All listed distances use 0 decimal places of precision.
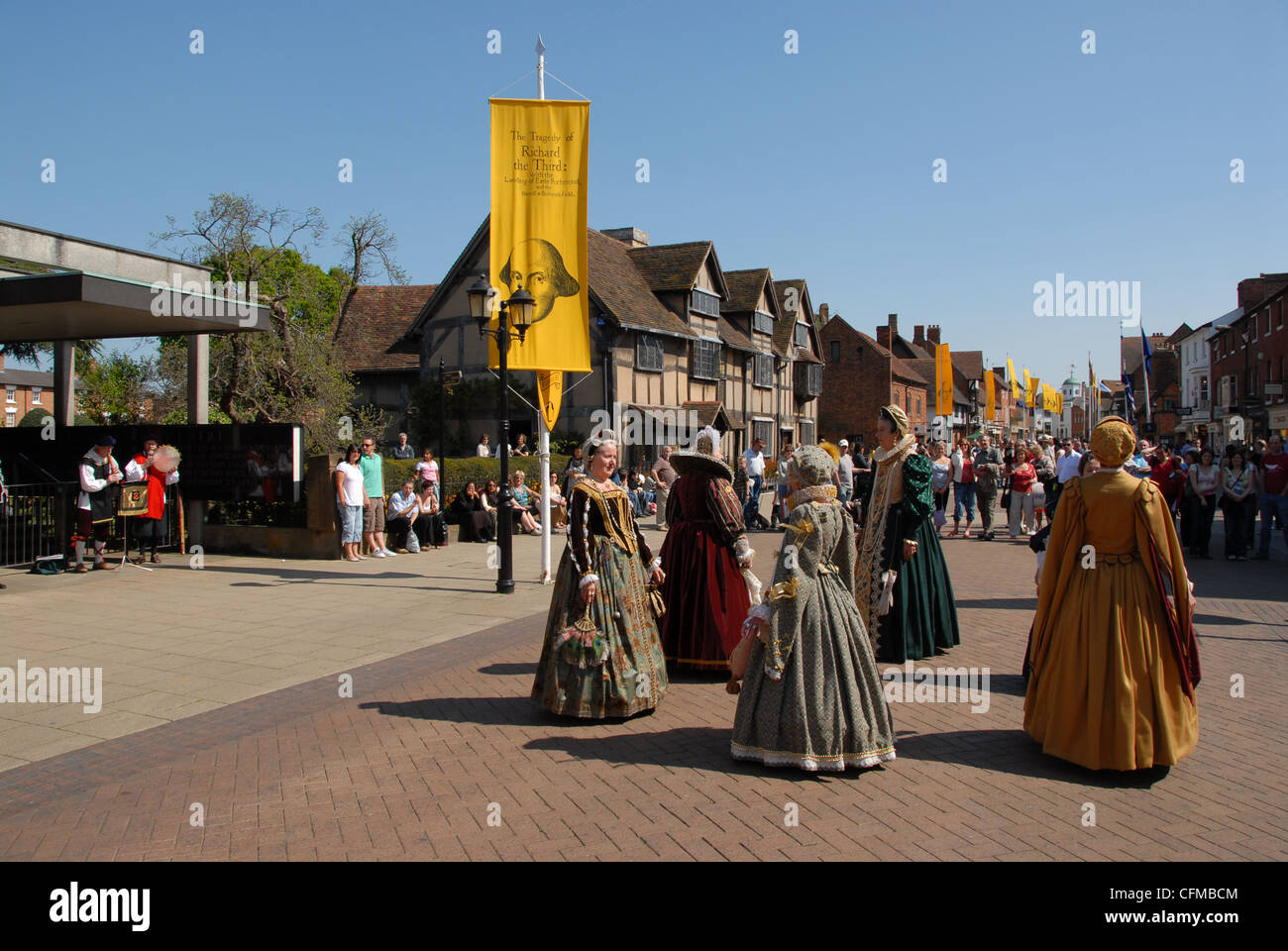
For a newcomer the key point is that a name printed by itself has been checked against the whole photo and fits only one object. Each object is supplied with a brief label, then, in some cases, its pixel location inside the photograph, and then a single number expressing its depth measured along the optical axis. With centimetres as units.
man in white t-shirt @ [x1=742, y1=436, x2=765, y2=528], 1836
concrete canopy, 1122
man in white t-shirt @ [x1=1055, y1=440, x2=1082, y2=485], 1411
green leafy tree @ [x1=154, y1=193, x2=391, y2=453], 2414
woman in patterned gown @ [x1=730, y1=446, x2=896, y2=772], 459
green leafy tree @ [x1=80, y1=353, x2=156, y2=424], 2708
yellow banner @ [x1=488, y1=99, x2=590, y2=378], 1070
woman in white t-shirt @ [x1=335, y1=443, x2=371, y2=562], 1291
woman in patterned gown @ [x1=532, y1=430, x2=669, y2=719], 556
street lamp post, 1048
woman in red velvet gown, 665
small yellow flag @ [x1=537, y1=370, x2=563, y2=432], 1132
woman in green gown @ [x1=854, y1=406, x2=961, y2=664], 691
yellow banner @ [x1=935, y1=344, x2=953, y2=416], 3033
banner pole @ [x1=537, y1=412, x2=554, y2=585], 1096
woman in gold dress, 454
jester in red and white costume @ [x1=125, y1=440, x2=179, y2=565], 1237
